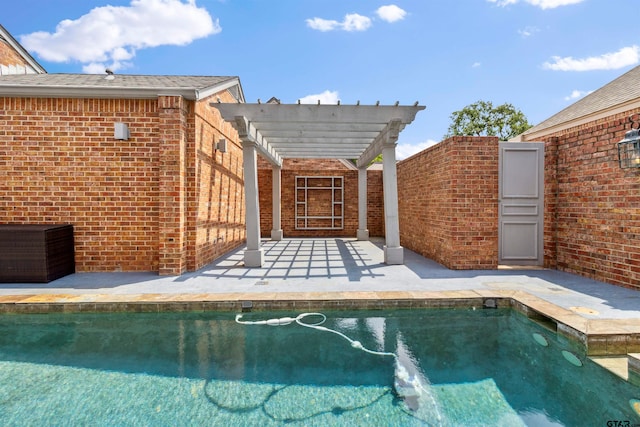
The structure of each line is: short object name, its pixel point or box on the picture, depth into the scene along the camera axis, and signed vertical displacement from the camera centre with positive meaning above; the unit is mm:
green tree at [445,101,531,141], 27234 +7639
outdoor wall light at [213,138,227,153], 6914 +1343
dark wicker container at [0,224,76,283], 4793 -770
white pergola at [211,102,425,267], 5852 +1650
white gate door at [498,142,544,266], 6145 +13
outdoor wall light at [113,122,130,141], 5438 +1325
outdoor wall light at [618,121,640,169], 4258 +760
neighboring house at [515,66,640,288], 4598 -44
